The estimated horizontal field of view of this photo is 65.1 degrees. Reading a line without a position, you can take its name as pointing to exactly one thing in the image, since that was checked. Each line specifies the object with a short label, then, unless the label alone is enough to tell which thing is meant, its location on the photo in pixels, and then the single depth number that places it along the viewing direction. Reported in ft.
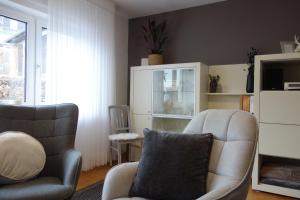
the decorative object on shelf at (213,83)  10.32
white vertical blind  8.66
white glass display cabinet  10.01
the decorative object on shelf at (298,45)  7.99
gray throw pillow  4.23
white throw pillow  5.21
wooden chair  9.78
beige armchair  4.21
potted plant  11.21
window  8.20
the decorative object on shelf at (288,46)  8.36
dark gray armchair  5.02
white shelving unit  7.86
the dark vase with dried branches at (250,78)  9.15
